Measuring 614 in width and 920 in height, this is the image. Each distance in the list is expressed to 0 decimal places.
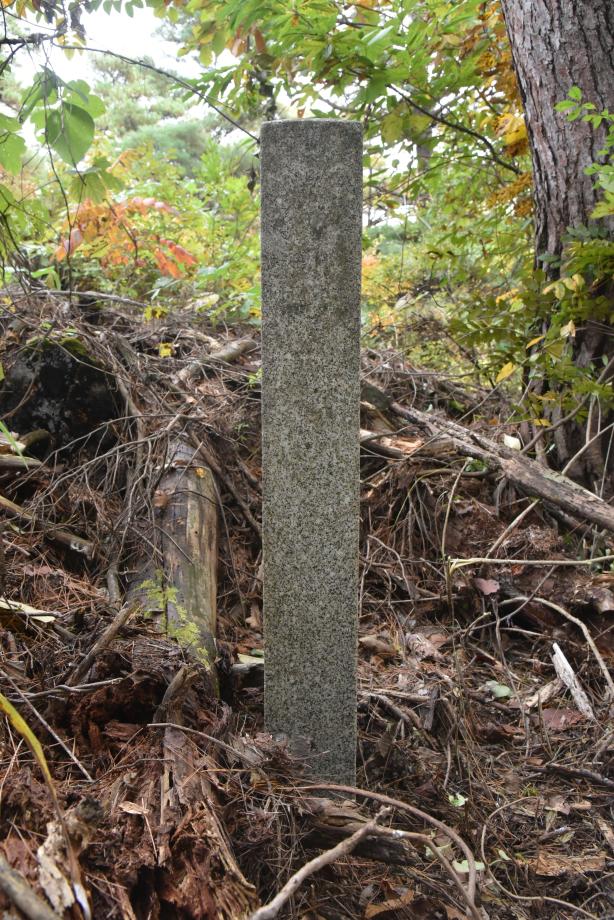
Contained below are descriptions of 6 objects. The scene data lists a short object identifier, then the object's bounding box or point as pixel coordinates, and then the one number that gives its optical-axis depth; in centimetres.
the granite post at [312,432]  199
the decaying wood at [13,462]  308
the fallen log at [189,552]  249
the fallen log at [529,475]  349
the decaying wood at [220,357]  405
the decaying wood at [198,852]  148
